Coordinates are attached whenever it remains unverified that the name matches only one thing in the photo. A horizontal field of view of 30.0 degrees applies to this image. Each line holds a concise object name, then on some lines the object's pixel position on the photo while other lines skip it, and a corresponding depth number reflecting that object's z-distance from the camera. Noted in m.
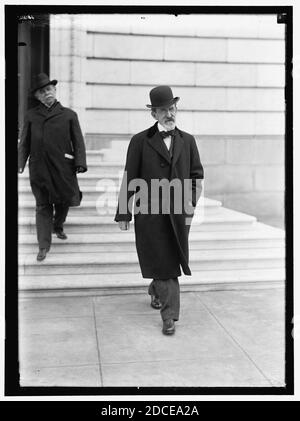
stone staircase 5.83
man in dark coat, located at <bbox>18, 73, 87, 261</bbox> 6.05
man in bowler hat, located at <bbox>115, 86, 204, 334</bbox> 4.64
